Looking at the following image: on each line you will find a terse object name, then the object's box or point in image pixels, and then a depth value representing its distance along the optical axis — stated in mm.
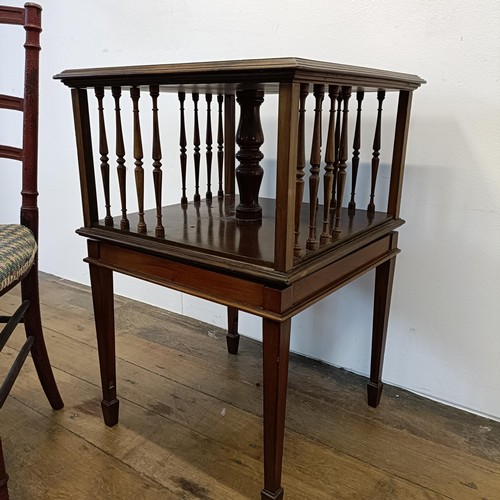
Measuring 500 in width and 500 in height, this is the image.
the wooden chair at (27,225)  1086
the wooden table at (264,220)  833
